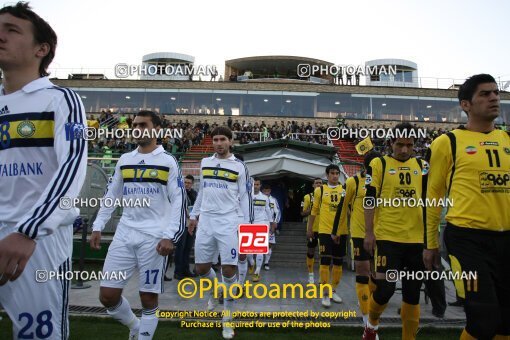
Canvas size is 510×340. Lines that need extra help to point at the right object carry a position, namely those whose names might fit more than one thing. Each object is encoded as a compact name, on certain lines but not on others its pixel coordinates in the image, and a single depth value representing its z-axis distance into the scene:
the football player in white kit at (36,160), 1.97
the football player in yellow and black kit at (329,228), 7.41
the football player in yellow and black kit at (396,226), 4.49
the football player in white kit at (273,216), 11.72
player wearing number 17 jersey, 4.12
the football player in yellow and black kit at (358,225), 5.79
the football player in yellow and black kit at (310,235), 9.27
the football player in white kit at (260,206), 11.32
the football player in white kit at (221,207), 5.73
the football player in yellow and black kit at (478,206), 2.93
